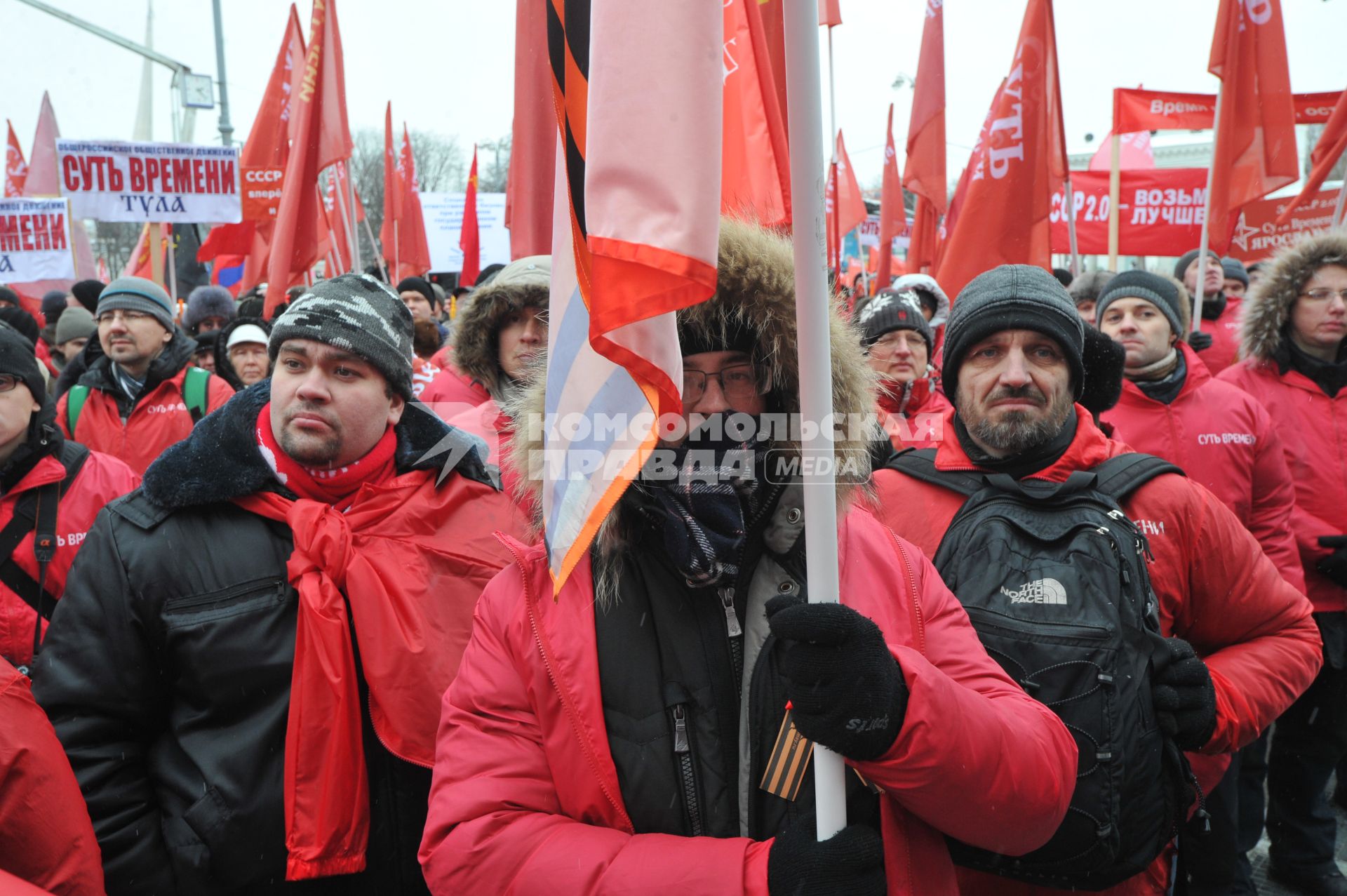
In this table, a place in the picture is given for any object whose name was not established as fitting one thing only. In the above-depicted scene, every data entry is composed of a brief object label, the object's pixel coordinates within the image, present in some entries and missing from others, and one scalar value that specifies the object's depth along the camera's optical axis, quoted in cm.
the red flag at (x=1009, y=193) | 486
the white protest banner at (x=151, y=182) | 793
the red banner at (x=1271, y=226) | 832
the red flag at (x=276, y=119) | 746
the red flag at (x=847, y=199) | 1074
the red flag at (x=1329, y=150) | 597
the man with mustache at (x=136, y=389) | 552
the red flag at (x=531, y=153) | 410
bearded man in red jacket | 239
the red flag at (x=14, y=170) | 1554
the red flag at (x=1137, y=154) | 1123
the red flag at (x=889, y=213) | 712
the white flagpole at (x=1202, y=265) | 548
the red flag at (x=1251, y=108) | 558
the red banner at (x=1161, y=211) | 911
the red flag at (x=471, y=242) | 893
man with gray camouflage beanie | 214
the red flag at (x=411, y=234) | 1245
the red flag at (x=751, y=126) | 312
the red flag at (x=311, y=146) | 585
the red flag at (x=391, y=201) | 1217
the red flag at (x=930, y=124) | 628
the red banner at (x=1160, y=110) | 812
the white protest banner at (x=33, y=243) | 1016
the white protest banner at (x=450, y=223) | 1505
